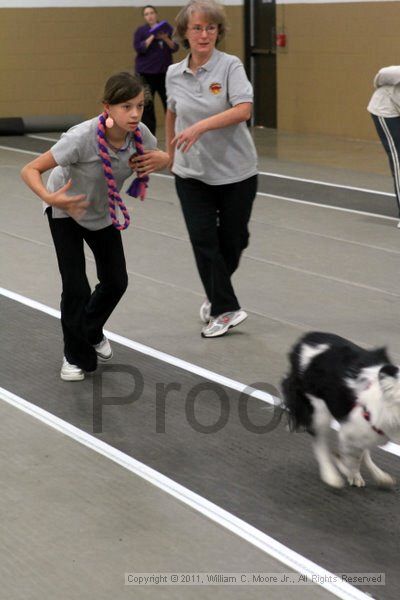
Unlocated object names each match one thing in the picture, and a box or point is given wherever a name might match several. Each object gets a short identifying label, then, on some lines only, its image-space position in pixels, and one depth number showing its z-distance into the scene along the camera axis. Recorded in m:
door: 31.06
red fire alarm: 30.20
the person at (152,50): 27.73
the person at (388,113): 16.40
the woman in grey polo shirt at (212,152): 10.82
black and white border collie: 6.74
